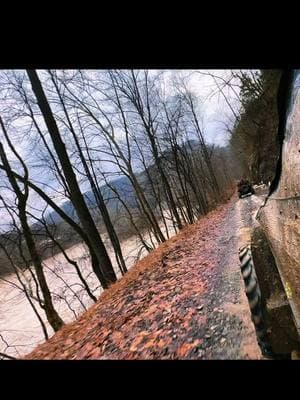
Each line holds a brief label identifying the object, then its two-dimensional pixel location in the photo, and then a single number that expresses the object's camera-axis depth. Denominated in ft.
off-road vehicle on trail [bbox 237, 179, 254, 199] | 75.25
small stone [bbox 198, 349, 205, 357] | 11.69
